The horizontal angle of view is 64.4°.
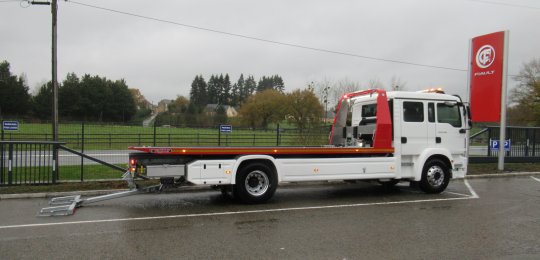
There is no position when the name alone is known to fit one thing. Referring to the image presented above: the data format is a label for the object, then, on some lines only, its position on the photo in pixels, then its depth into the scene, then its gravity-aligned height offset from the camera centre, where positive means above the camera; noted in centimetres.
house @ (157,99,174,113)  17050 +762
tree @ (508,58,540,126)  4803 +359
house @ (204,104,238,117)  11491 +437
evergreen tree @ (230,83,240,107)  13262 +866
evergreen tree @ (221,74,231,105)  13075 +999
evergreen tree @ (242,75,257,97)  13561 +1230
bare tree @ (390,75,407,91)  3402 +327
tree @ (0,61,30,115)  5856 +322
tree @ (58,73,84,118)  6000 +292
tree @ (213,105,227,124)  3662 +39
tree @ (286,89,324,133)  4206 +182
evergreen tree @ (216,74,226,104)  13062 +1086
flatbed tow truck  859 -70
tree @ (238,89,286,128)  5809 +191
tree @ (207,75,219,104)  12945 +1018
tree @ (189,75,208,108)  12812 +962
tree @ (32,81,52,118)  5712 +224
